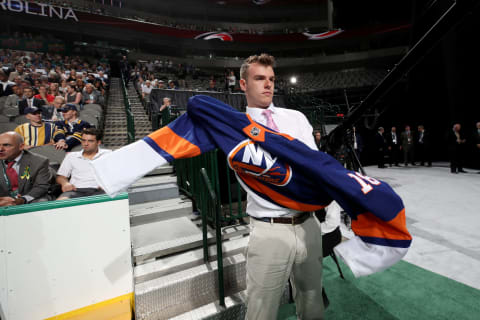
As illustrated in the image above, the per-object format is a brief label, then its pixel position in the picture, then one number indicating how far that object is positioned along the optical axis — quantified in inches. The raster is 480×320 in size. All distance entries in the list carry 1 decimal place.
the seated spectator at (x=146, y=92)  391.7
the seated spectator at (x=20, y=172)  101.6
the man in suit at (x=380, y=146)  409.4
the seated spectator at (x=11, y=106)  211.3
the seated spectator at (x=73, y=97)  263.0
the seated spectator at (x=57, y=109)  218.1
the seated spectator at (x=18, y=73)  345.4
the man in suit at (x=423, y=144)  406.9
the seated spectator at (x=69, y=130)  159.0
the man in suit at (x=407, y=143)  410.6
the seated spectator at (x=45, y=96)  252.6
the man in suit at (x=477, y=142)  307.1
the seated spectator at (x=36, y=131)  156.3
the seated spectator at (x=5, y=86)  264.7
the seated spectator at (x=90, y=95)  292.0
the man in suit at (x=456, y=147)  305.9
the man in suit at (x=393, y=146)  428.5
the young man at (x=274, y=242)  46.1
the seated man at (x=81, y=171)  120.6
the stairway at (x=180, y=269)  78.5
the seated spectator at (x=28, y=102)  212.8
